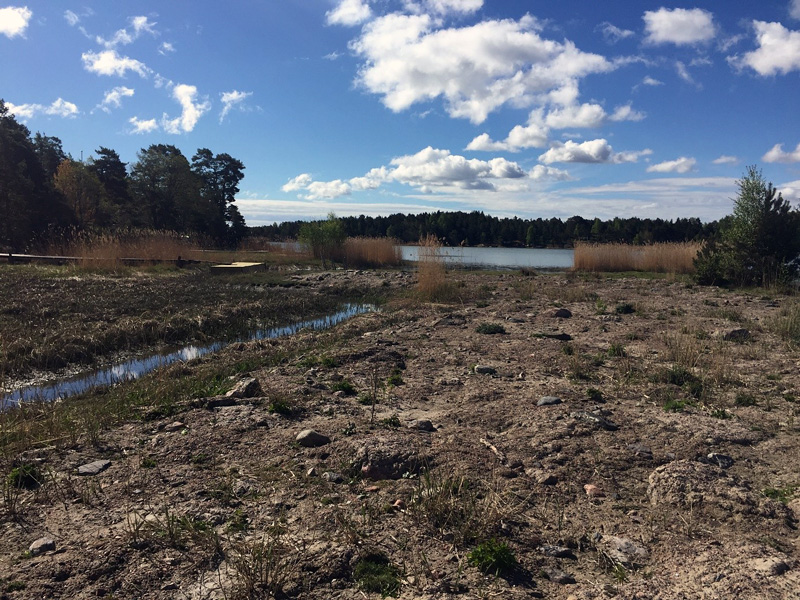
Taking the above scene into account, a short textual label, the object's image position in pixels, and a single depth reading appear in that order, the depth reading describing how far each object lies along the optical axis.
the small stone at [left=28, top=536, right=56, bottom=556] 2.96
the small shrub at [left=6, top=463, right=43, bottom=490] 3.75
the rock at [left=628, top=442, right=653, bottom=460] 4.25
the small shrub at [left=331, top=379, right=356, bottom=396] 6.16
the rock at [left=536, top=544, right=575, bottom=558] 3.00
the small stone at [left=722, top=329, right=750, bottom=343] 8.51
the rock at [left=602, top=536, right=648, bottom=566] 2.92
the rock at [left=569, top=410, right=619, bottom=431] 4.83
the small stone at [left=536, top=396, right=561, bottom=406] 5.51
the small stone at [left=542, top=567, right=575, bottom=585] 2.77
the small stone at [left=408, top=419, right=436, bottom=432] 4.93
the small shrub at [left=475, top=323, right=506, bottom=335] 9.89
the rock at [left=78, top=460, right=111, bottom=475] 4.02
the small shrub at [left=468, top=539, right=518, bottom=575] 2.83
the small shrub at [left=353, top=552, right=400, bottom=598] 2.71
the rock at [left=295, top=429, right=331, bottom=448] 4.52
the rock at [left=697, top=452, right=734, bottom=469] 4.05
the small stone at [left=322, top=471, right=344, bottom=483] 3.88
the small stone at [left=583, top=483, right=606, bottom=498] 3.67
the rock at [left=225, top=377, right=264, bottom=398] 5.94
